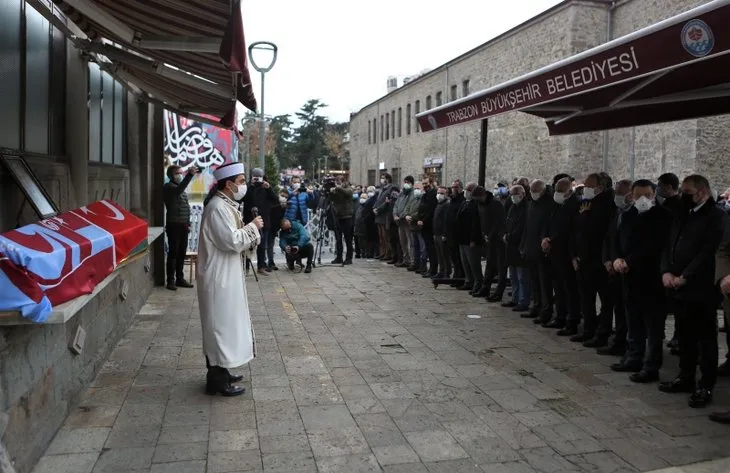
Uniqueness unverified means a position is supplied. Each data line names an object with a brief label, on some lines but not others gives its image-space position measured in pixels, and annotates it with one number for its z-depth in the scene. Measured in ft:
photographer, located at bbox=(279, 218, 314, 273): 41.47
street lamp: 44.29
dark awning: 14.37
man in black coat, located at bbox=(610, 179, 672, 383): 18.69
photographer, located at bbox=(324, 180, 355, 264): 45.24
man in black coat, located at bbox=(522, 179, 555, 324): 26.35
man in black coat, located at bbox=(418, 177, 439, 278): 40.04
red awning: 12.87
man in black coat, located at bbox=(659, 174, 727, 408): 16.43
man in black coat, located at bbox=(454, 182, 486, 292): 32.99
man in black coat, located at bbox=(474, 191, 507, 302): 31.58
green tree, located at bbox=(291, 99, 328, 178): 275.39
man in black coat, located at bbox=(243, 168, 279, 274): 39.22
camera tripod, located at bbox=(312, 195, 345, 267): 45.65
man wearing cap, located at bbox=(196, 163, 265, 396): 16.52
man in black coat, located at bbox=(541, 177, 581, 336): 24.57
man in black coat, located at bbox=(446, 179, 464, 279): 35.73
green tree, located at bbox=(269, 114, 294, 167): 287.48
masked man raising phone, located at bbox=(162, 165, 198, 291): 32.04
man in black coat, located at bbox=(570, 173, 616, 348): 22.57
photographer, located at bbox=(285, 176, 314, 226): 42.16
